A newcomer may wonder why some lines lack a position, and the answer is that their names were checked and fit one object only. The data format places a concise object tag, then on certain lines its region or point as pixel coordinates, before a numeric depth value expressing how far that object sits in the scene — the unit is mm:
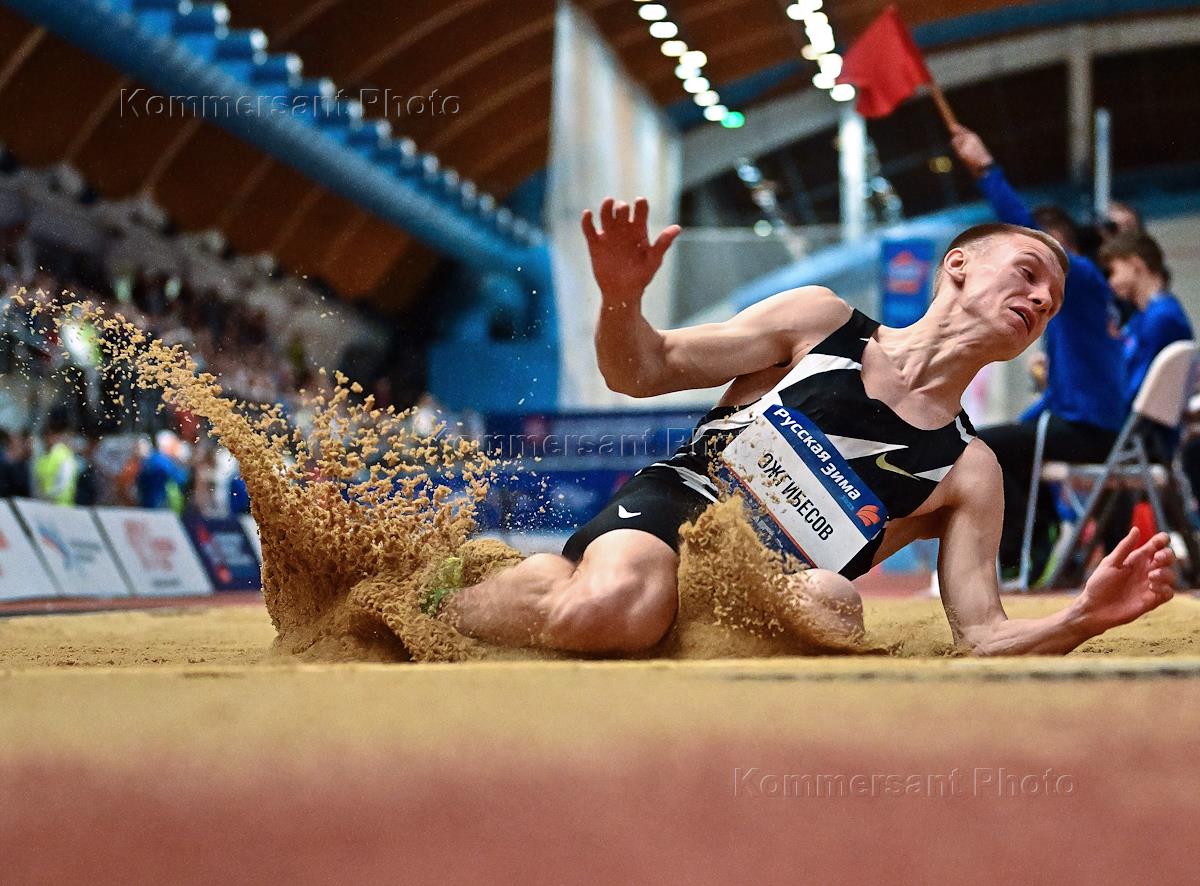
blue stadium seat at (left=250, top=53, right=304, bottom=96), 12367
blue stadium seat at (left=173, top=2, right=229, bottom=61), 11141
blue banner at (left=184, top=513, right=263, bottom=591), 9805
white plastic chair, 5824
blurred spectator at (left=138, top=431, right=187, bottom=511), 10116
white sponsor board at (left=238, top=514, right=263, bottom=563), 10375
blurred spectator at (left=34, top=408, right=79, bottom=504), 9648
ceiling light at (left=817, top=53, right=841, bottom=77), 19062
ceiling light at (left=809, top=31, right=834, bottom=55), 18188
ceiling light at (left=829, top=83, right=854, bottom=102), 19562
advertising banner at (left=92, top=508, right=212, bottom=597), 9008
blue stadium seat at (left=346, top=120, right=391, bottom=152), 14734
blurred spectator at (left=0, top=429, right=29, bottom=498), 9055
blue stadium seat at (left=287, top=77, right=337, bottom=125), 13070
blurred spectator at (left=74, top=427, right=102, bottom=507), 9703
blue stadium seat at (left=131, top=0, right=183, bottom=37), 10774
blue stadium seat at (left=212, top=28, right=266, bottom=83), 11773
